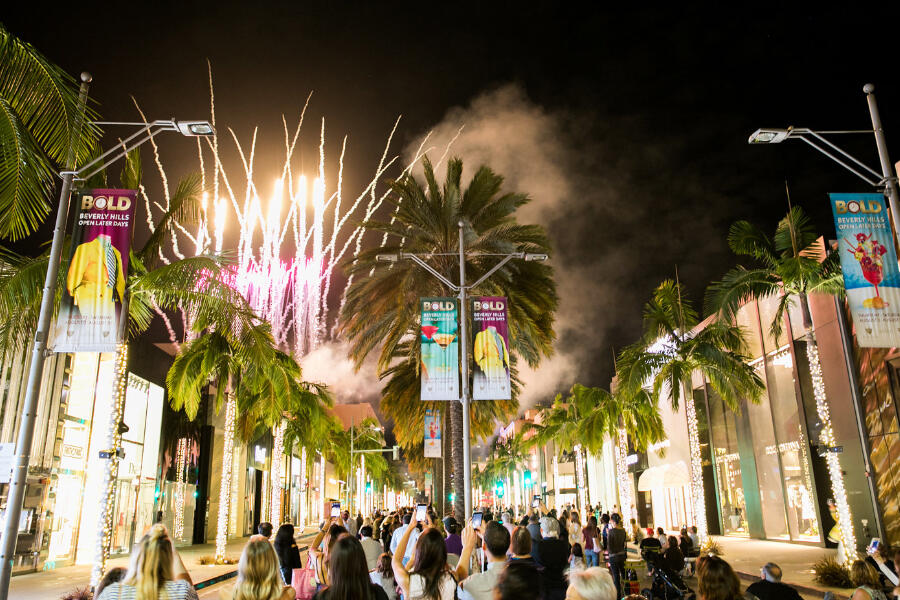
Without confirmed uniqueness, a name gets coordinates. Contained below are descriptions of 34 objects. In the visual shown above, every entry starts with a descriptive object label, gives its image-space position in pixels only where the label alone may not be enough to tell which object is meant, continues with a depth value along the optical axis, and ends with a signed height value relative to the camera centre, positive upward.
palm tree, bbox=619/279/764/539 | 23.44 +4.33
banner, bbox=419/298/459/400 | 17.53 +3.56
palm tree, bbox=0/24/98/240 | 10.67 +5.88
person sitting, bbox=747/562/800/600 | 5.70 -0.82
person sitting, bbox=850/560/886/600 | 6.28 -0.85
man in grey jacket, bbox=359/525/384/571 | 9.39 -0.71
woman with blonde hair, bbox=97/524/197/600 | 4.85 -0.53
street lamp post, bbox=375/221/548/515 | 18.66 +3.43
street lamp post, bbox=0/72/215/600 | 9.67 +1.95
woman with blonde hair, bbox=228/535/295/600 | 4.79 -0.53
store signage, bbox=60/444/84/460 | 23.17 +1.67
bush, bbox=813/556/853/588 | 15.19 -1.87
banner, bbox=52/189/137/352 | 11.01 +3.46
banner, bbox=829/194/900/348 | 12.48 +3.82
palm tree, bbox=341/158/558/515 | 23.50 +7.75
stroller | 12.87 -1.75
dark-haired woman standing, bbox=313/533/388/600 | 4.40 -0.49
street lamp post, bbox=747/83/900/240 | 12.84 +6.68
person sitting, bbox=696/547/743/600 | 4.81 -0.63
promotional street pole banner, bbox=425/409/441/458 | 28.67 +2.43
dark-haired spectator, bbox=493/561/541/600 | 4.18 -0.53
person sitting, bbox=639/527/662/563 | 12.91 -1.13
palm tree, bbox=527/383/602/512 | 37.06 +4.21
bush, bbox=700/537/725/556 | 22.43 -1.88
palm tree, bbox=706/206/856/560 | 16.89 +5.27
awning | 31.78 +0.60
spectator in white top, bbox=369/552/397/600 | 7.11 -0.80
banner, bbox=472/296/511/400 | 17.95 +3.51
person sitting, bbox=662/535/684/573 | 13.64 -1.28
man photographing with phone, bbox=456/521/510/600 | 5.41 -0.60
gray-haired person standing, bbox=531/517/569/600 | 8.03 -0.76
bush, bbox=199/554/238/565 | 23.55 -2.02
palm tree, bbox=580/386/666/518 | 34.00 +3.42
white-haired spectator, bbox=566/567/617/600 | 4.02 -0.53
